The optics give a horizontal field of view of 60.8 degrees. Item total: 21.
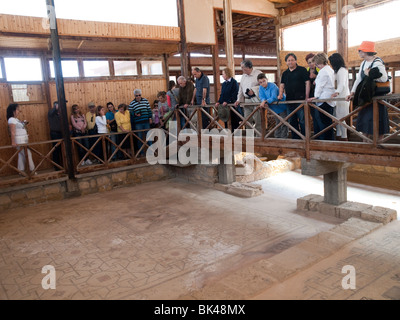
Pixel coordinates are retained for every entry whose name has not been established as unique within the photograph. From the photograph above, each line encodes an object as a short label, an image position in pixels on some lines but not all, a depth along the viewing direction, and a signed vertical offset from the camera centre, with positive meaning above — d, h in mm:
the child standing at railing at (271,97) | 6559 +127
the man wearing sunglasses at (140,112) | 9719 +15
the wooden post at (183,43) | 9727 +1892
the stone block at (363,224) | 6061 -2294
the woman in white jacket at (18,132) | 8023 -240
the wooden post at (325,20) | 11172 +2594
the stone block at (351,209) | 6707 -2197
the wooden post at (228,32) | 10688 +2321
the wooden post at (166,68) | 11266 +1410
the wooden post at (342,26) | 10477 +2218
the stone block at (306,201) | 7465 -2168
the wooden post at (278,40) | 12477 +2314
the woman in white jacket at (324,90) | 5676 +158
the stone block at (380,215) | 6328 -2212
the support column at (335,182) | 6766 -1721
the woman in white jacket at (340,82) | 5559 +271
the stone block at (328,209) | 7020 -2271
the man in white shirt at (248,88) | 6949 +357
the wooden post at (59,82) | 7781 +877
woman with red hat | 4715 +177
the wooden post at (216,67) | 10922 +1270
